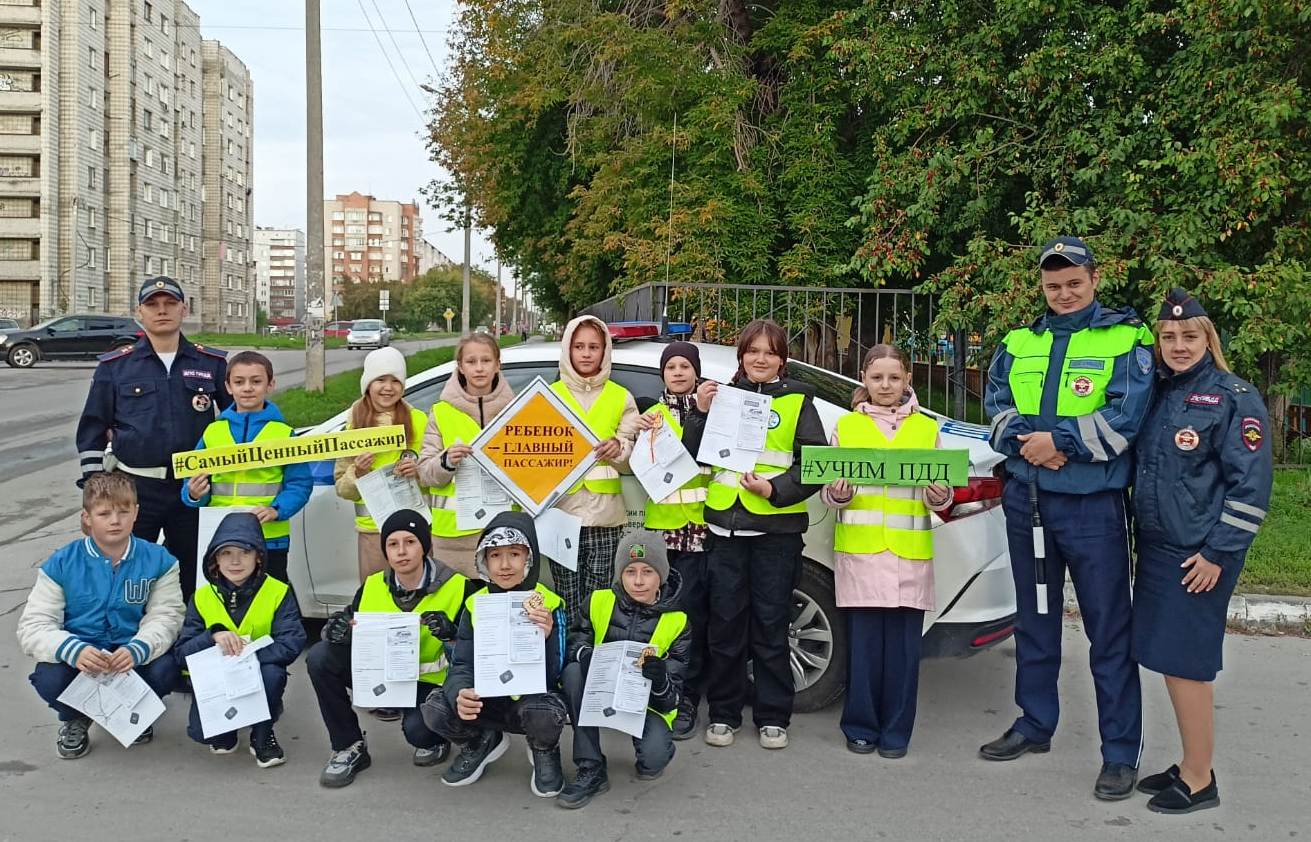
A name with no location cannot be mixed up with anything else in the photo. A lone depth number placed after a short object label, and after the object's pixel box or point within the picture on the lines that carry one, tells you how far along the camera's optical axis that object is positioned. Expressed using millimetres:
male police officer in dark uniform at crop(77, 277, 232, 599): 4699
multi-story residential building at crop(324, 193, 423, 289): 184625
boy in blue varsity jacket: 3972
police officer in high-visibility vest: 3746
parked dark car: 29453
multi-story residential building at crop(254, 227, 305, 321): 170875
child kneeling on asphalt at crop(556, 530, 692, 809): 3783
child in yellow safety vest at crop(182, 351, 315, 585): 4496
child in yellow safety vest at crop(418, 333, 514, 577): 4391
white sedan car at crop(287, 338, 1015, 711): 4402
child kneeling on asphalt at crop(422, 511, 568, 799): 3701
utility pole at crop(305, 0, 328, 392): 15953
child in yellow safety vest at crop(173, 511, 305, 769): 4020
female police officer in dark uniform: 3500
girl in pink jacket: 4129
